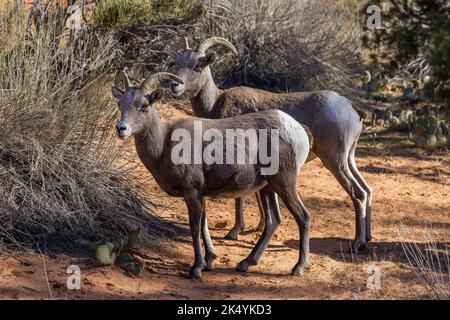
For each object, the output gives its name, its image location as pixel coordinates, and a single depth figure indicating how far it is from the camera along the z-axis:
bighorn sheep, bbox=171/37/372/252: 9.47
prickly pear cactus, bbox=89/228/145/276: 8.15
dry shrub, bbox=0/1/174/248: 8.59
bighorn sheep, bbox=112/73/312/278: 8.30
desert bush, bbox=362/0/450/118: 13.84
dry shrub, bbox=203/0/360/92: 14.99
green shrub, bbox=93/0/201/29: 11.66
